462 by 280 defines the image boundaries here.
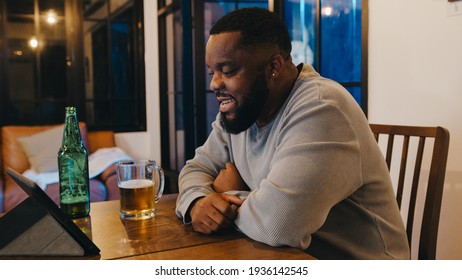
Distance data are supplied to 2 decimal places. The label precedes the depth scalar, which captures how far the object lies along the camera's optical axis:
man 0.84
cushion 3.34
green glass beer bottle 1.00
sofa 2.86
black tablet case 0.76
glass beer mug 0.98
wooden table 0.76
